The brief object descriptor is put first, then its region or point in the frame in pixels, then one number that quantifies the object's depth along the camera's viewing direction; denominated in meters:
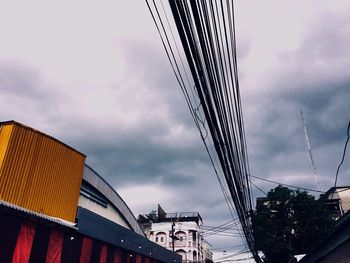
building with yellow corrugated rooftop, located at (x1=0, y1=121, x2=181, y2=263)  10.12
